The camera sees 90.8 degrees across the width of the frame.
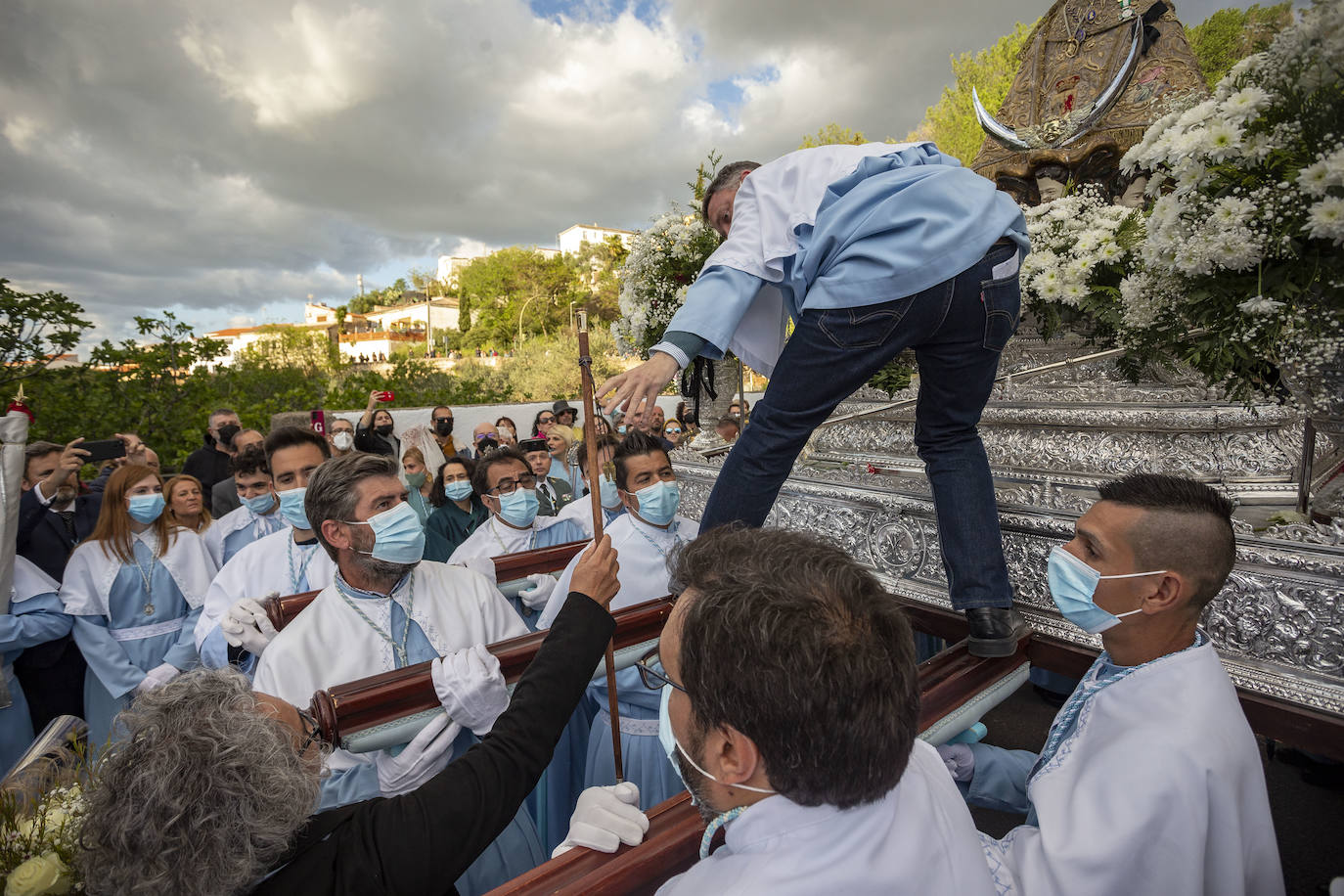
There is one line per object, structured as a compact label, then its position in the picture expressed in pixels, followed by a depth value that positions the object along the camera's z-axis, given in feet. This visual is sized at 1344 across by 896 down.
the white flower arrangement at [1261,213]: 6.02
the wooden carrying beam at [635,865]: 4.07
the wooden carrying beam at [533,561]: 11.92
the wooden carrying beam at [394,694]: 5.50
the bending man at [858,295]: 6.55
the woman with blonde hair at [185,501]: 15.01
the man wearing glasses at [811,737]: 3.27
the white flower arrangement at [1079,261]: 11.55
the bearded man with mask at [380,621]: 7.24
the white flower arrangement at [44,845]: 3.95
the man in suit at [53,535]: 13.48
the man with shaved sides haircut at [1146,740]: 4.60
